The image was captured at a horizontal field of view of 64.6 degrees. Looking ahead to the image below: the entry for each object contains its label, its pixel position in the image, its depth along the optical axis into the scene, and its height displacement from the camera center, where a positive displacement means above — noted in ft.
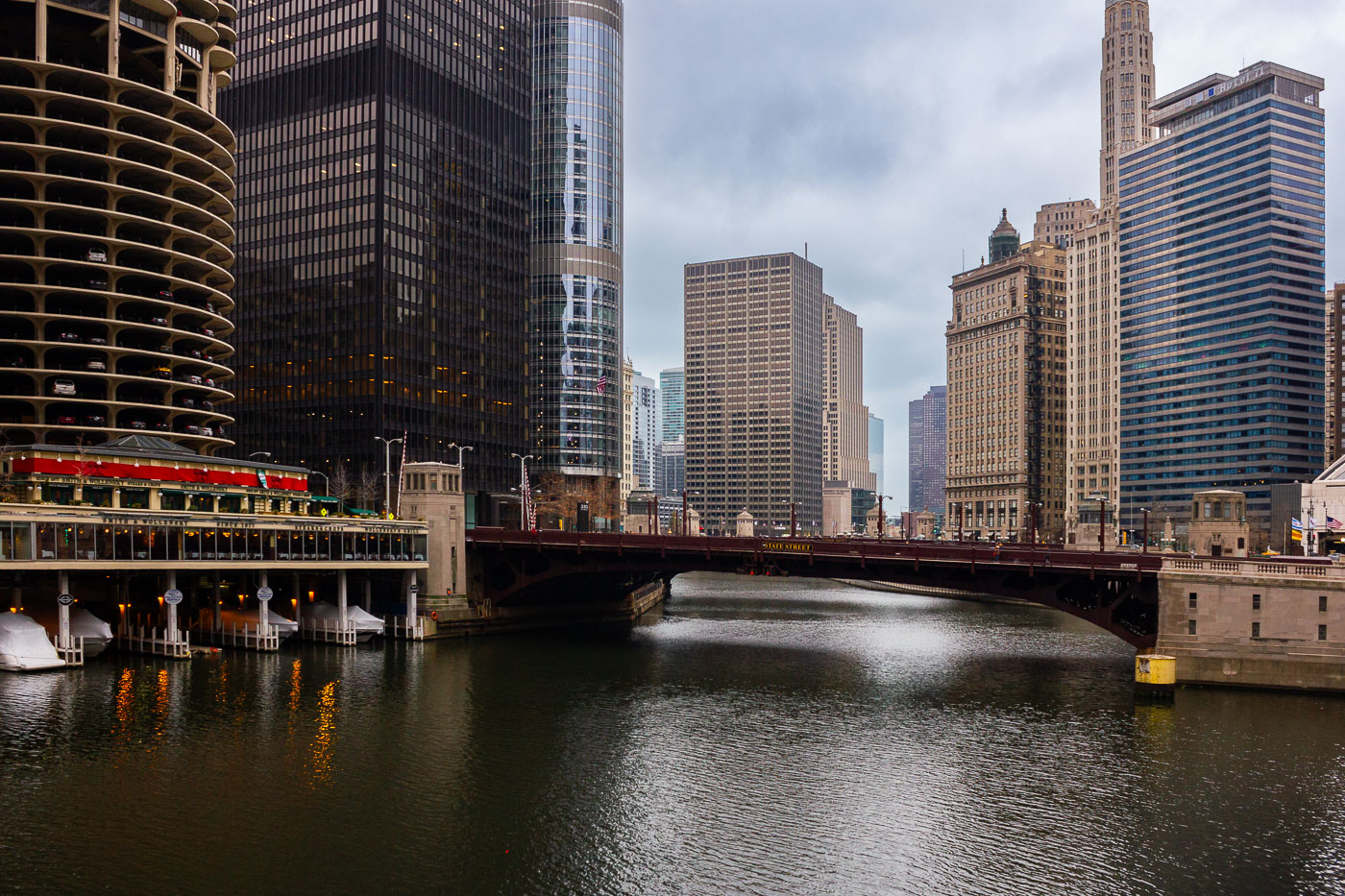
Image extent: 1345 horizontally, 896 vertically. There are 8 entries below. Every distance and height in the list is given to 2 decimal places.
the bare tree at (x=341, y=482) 533.87 -0.71
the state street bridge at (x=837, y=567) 268.00 -24.44
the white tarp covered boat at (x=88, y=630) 268.00 -38.15
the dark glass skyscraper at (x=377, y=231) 571.28 +140.05
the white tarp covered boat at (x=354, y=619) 320.29 -41.96
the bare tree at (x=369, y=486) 535.80 -2.89
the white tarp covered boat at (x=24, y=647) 243.40 -38.86
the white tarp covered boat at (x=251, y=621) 307.78 -41.08
